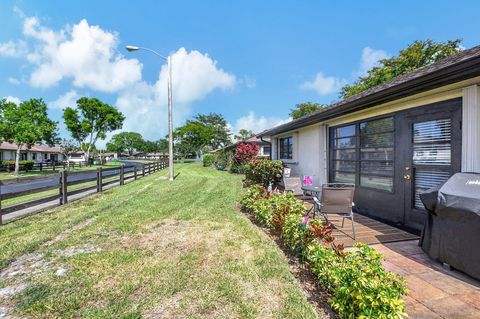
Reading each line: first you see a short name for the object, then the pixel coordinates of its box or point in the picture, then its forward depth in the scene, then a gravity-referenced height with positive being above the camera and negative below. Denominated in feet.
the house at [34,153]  121.48 +2.33
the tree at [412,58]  62.34 +27.66
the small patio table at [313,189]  17.93 -2.49
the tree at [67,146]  108.78 +4.95
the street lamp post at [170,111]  43.78 +8.47
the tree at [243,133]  221.05 +22.52
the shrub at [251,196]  19.79 -3.23
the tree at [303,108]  125.79 +25.99
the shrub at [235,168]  61.26 -2.66
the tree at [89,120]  116.76 +18.60
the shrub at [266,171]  32.12 -1.73
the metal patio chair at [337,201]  14.16 -2.49
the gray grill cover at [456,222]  8.82 -2.47
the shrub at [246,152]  54.13 +1.30
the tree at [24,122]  69.15 +10.25
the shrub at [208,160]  99.38 -0.96
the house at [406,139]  12.36 +1.32
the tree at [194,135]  161.99 +15.09
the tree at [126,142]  316.56 +19.73
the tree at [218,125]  209.56 +28.13
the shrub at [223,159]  79.23 -0.43
